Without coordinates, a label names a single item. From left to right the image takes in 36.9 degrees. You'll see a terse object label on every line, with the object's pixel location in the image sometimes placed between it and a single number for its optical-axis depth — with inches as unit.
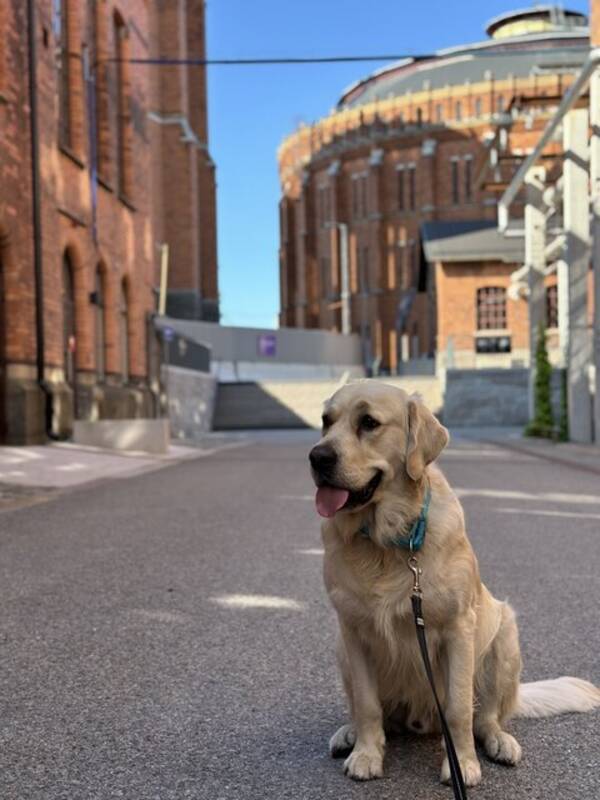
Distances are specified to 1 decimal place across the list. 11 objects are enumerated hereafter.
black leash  98.7
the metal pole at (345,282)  2513.5
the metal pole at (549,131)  689.6
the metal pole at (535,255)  1039.0
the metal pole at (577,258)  828.6
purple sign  1833.2
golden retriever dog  104.7
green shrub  961.5
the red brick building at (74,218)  705.6
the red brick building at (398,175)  2544.3
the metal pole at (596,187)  742.5
